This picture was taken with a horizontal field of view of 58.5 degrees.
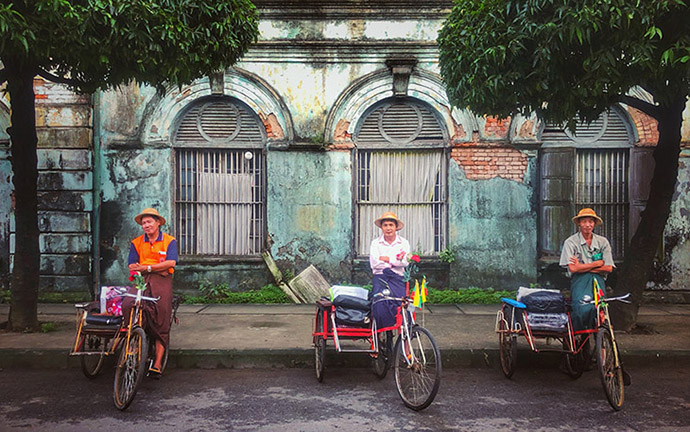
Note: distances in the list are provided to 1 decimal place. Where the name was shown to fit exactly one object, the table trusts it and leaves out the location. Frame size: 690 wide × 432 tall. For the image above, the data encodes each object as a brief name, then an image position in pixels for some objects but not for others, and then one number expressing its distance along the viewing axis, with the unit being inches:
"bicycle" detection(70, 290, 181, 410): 205.3
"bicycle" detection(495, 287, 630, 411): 225.9
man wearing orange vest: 232.8
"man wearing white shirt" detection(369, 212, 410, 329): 240.1
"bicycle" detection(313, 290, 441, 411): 203.9
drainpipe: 415.2
